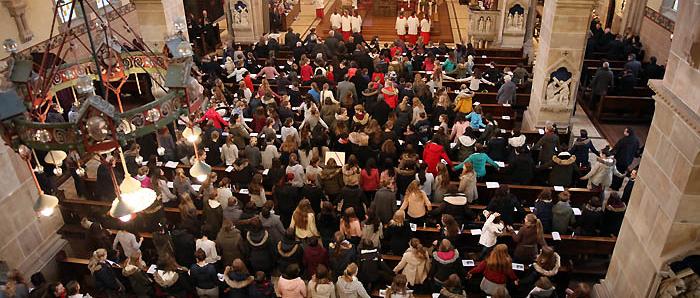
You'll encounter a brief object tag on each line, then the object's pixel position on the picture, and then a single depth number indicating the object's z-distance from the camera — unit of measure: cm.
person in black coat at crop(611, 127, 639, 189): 923
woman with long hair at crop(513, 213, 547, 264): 688
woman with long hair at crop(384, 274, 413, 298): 604
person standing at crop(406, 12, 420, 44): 1816
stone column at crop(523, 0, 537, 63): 1675
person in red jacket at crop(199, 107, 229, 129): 1036
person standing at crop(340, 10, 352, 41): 1858
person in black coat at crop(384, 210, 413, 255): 718
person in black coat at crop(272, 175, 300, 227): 825
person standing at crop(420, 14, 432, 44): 1845
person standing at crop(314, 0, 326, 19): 2234
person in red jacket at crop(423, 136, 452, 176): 881
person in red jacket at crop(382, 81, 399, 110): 1108
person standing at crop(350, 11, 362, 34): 1862
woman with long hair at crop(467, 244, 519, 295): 654
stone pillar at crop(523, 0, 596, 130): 1064
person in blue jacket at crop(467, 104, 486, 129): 994
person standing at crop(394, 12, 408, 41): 1823
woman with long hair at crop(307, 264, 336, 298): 632
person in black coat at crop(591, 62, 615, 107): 1239
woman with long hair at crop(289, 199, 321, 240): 740
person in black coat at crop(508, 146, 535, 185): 869
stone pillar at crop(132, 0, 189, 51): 1104
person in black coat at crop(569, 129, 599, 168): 919
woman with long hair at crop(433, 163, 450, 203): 809
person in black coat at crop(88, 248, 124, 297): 677
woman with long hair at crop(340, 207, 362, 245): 733
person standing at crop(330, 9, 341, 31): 1847
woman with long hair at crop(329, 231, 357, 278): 683
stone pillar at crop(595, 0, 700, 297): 505
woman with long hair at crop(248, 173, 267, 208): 806
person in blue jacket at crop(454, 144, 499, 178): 873
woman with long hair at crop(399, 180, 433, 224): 776
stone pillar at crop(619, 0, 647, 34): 1631
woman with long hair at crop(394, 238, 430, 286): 668
